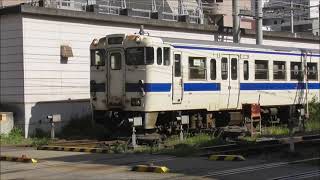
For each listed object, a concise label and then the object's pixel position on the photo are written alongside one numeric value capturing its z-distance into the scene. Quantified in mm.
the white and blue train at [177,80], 19375
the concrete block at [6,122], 21422
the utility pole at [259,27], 29517
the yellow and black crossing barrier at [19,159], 15153
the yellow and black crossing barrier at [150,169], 12570
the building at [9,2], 29384
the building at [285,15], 43188
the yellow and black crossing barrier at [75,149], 17006
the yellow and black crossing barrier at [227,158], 14384
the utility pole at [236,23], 29436
